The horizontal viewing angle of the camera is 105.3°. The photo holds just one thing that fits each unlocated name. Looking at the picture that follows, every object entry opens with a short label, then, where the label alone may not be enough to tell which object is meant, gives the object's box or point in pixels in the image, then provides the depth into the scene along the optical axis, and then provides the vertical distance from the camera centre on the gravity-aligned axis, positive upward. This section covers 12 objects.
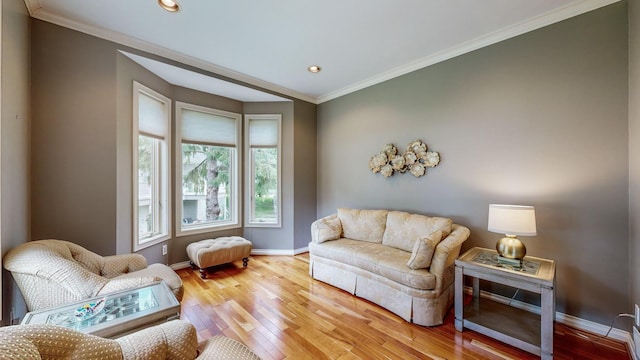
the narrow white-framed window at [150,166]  2.83 +0.13
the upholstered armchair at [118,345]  0.68 -0.66
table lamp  1.97 -0.40
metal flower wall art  3.07 +0.24
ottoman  3.18 -1.02
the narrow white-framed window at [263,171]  4.20 +0.10
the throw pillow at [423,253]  2.25 -0.70
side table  1.75 -1.09
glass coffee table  1.22 -0.75
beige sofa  2.22 -0.86
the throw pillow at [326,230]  3.25 -0.72
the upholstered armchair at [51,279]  1.54 -0.67
